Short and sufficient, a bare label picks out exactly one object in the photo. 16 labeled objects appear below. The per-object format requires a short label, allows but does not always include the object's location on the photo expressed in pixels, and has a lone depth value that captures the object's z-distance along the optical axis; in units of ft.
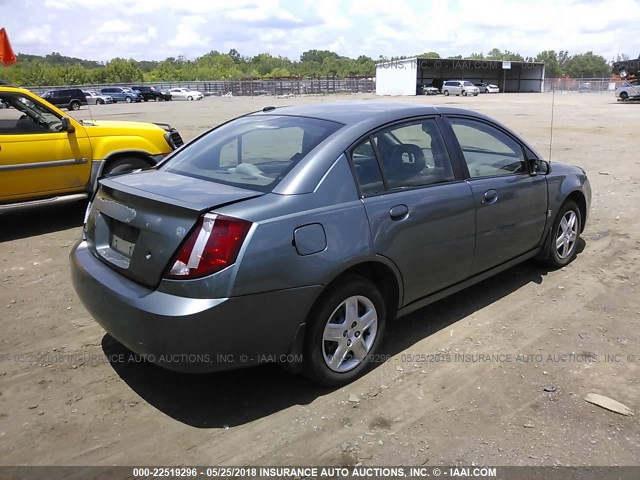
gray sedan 9.16
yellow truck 21.45
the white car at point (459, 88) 182.70
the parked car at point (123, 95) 188.34
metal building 219.20
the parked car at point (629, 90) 121.39
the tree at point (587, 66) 426.92
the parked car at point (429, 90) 209.27
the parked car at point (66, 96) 125.18
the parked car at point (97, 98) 177.58
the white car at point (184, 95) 204.03
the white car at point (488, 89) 217.77
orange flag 32.76
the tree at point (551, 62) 395.55
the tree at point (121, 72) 345.92
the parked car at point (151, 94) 195.39
